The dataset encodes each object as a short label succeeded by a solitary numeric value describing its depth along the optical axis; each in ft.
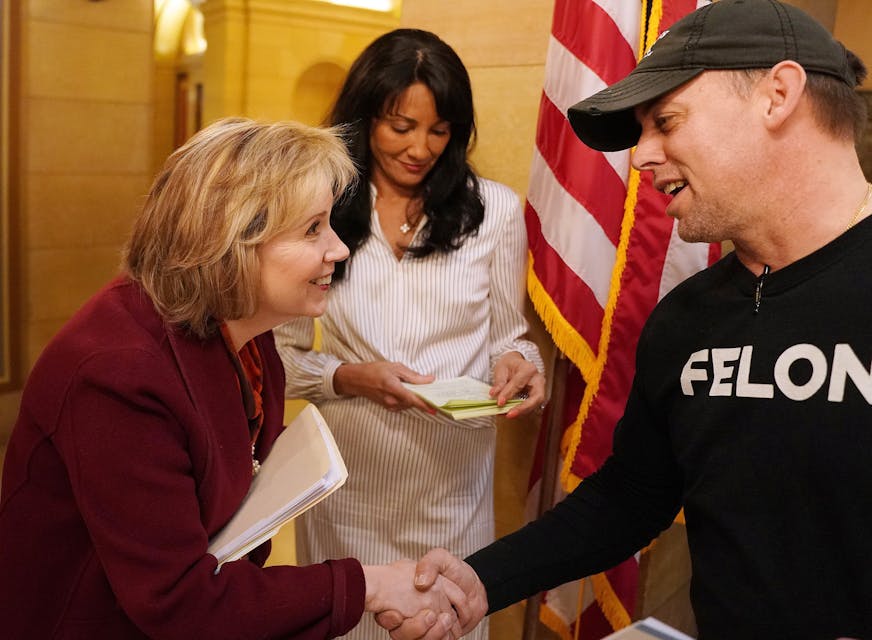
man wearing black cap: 4.63
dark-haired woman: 8.33
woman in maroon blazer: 4.65
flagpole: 9.74
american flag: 8.68
